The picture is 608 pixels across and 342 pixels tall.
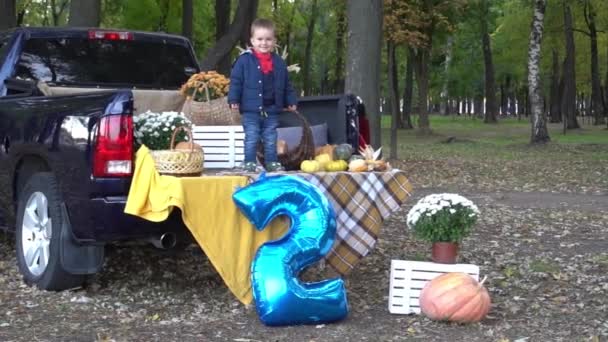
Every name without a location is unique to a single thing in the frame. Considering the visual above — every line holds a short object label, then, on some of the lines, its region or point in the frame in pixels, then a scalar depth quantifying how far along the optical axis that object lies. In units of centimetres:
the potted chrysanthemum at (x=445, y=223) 621
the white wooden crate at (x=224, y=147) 705
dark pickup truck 591
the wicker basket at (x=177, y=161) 588
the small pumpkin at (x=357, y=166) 667
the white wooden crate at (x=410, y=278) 619
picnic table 577
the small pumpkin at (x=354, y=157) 693
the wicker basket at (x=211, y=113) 743
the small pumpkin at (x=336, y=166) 669
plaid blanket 657
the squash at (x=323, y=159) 671
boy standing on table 672
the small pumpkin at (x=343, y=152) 696
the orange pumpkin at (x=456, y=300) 583
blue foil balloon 577
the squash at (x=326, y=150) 709
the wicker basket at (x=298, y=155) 707
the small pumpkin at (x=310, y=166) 658
